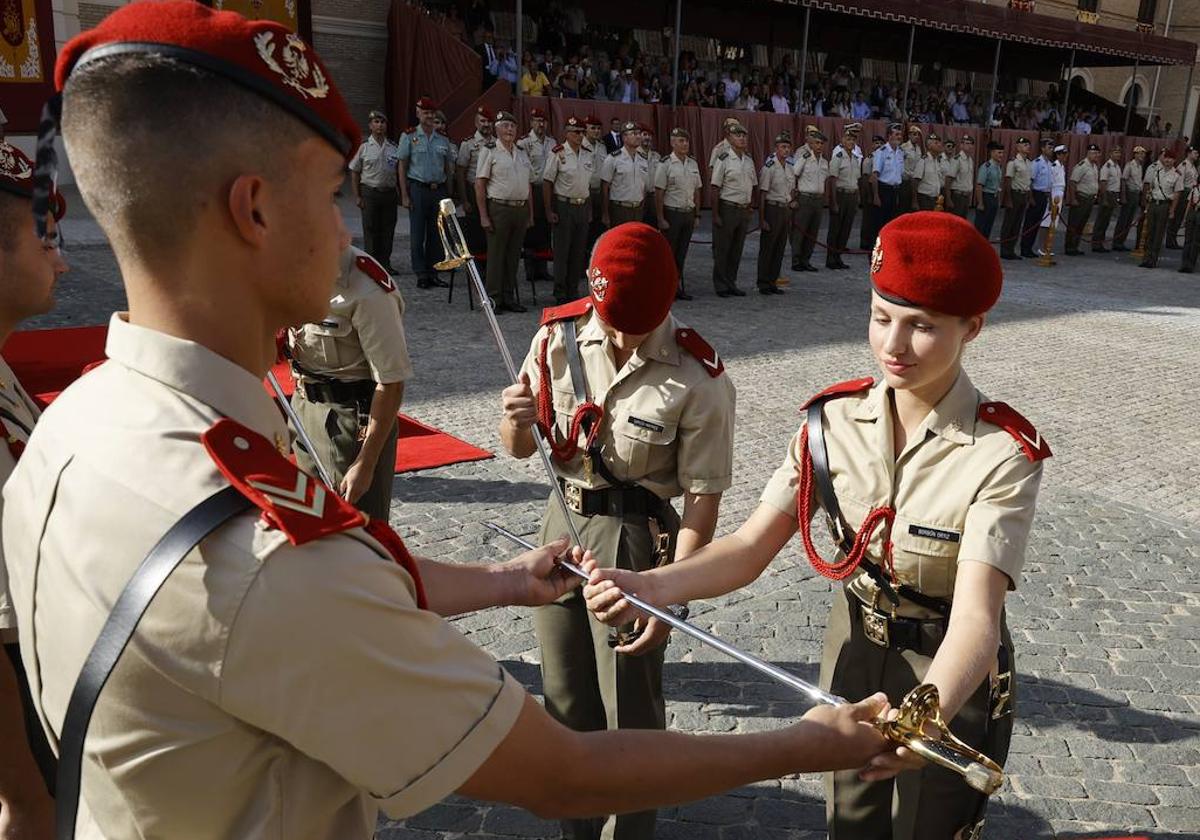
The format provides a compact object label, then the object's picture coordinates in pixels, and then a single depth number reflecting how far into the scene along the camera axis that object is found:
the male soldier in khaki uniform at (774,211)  14.83
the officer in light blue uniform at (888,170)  18.44
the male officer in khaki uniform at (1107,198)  21.88
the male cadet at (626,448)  3.04
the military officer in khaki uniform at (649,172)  14.52
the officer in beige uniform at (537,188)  13.99
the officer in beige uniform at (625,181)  14.12
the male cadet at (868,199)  18.56
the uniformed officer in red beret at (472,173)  13.55
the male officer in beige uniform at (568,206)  13.25
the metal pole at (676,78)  18.97
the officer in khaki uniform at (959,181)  19.75
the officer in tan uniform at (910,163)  18.92
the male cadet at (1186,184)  20.69
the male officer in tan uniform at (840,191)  17.41
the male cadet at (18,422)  2.46
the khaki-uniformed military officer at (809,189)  16.33
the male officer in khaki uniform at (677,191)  14.19
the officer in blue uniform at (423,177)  13.41
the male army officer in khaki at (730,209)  14.35
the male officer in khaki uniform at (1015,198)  20.61
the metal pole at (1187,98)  35.56
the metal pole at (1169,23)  42.03
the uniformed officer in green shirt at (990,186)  20.28
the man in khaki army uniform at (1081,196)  21.52
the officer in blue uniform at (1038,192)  20.70
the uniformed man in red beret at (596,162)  14.21
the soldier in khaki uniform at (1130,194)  22.33
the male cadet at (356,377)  3.98
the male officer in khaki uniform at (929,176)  19.08
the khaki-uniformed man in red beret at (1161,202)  20.05
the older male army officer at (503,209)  12.48
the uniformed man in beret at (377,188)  13.60
